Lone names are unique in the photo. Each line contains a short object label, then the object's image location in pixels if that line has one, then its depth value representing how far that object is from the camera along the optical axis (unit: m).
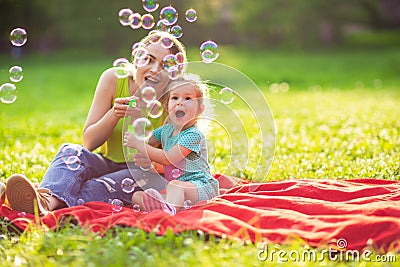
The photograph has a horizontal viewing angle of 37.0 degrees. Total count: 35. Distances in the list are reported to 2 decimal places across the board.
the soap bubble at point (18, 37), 4.03
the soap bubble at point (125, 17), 3.92
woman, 3.23
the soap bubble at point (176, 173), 3.42
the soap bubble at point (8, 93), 3.90
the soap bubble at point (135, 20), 3.88
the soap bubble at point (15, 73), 3.91
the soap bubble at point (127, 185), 3.42
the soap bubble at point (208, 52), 3.90
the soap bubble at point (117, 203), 3.37
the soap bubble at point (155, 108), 3.34
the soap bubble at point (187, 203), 3.26
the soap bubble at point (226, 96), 3.76
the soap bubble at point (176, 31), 3.85
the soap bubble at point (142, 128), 3.17
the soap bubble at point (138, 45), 3.53
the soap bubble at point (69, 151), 3.44
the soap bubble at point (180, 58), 3.51
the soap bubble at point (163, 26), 3.90
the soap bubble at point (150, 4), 4.05
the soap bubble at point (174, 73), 3.45
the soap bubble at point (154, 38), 3.58
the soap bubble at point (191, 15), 3.90
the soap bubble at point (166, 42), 3.56
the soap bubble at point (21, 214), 3.13
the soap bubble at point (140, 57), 3.44
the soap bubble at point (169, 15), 3.90
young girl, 3.31
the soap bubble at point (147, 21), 3.91
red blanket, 2.77
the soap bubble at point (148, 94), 3.32
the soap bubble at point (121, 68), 3.54
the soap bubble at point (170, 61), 3.46
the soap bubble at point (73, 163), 3.40
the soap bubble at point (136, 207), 3.24
